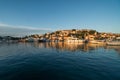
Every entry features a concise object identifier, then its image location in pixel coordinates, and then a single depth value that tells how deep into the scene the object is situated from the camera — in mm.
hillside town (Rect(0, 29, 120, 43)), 92047
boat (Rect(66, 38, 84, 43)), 91445
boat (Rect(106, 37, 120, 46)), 52053
